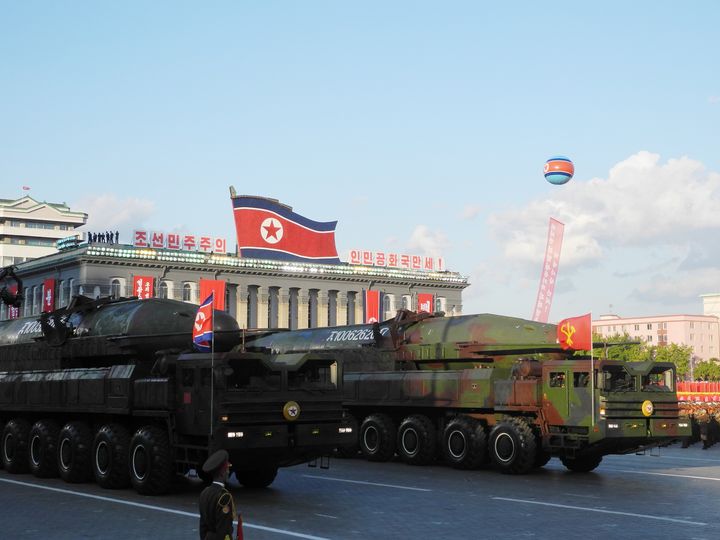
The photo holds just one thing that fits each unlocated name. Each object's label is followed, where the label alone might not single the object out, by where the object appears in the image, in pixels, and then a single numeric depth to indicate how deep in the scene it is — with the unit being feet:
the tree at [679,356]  451.65
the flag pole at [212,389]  53.26
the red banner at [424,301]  288.20
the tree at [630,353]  320.23
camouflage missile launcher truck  67.72
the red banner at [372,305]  283.79
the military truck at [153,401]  54.75
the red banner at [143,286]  270.05
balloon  178.40
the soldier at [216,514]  26.78
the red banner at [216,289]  228.82
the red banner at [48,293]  278.36
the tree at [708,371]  489.67
